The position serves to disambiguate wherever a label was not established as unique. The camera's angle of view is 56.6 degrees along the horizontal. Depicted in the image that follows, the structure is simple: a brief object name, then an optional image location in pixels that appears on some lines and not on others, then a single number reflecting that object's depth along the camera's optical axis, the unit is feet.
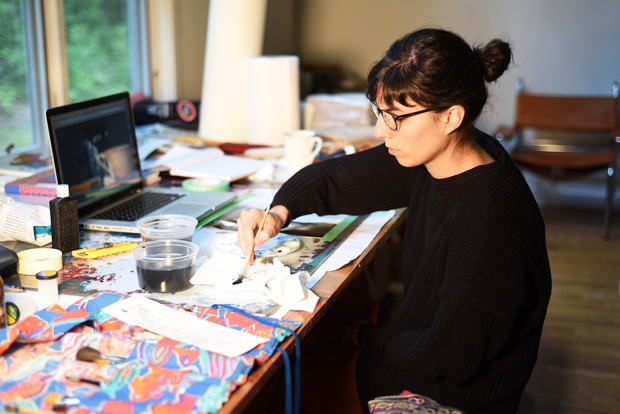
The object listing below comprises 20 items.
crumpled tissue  3.14
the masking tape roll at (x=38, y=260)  3.39
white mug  5.88
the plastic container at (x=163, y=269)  3.19
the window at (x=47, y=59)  6.78
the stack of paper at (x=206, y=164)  5.59
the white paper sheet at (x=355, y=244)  3.64
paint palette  3.80
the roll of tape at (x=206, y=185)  5.26
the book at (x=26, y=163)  5.31
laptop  4.22
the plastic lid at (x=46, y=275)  3.01
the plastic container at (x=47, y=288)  3.01
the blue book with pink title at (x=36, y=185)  4.42
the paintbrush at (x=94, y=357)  2.49
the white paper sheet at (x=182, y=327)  2.61
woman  3.22
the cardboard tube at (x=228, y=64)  7.33
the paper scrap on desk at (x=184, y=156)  5.81
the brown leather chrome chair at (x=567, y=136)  10.84
